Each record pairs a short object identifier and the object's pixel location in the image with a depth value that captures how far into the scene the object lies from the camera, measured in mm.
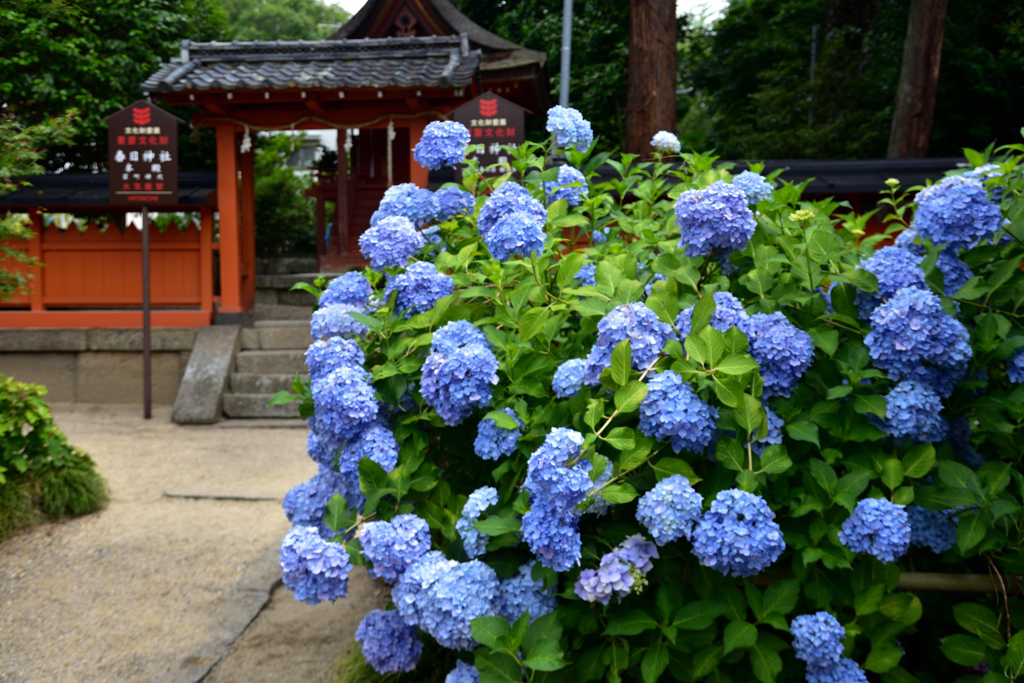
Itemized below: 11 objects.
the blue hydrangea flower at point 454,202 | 2238
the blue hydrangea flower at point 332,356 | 1887
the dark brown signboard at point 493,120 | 7312
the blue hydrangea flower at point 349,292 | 2123
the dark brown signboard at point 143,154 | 7242
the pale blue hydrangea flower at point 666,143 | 2503
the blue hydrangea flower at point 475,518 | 1604
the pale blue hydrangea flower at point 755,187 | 1988
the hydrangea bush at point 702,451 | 1450
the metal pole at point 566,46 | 10234
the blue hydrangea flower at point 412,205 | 2193
